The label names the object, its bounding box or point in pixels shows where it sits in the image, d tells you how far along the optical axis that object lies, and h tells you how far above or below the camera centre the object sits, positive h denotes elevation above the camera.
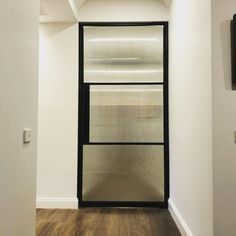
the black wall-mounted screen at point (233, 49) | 1.84 +0.54
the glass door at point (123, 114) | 3.90 +0.19
